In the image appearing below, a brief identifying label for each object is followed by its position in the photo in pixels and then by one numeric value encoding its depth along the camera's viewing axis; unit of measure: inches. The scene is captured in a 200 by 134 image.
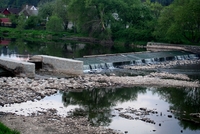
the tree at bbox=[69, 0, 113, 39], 2295.8
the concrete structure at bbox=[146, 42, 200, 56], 1737.5
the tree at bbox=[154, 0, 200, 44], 1818.4
